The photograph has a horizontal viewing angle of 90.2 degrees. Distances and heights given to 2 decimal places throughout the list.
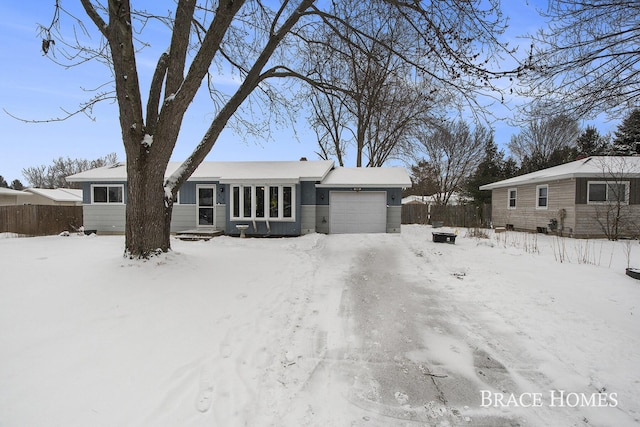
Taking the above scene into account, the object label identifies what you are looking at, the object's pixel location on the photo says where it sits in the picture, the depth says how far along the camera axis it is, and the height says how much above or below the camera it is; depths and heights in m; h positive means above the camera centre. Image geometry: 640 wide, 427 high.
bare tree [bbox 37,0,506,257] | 5.62 +2.43
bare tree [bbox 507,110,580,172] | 28.34 +6.17
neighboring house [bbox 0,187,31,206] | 30.07 +1.17
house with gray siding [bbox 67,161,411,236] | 14.52 +0.38
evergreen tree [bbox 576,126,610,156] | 24.86 +5.44
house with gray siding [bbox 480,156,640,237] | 13.95 +0.65
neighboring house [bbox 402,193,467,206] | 29.29 +0.92
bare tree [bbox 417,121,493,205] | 28.50 +4.88
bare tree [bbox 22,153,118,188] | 50.03 +6.35
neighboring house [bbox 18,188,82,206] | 32.25 +1.08
